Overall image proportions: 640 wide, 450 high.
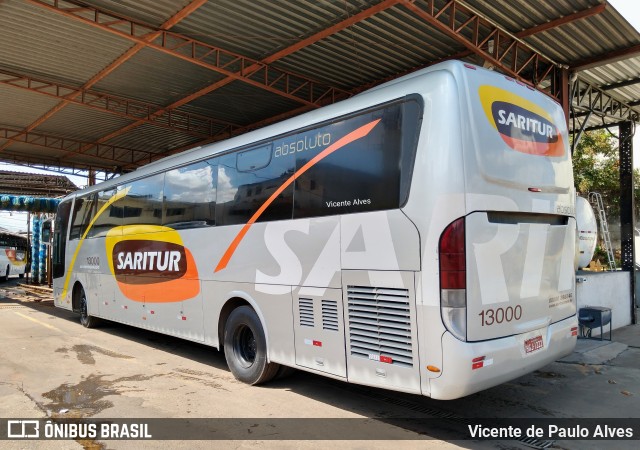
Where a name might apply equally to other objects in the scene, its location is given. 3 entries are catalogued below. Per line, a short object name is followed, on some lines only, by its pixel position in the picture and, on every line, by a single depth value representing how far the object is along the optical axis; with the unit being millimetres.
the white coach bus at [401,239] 4285
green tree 22953
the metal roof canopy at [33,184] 29312
